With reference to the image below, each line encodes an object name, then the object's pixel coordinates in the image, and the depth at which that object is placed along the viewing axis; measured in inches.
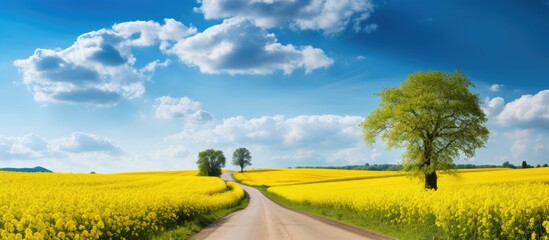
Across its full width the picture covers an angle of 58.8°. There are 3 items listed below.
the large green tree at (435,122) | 1638.8
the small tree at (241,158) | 7529.5
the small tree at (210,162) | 6412.4
